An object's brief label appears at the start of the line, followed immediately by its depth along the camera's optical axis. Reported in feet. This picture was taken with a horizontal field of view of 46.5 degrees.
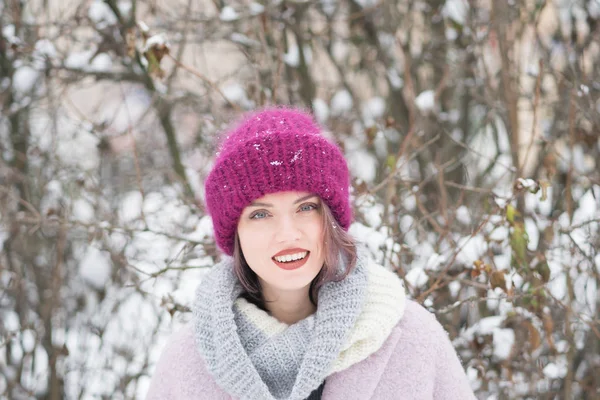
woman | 6.40
